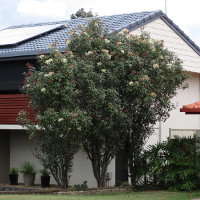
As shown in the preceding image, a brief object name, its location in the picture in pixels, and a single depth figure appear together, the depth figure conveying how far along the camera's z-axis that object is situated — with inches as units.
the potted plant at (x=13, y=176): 814.5
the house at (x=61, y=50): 779.4
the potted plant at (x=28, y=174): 795.4
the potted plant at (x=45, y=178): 776.3
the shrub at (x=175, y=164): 615.2
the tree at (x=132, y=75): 626.8
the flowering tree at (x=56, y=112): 581.6
